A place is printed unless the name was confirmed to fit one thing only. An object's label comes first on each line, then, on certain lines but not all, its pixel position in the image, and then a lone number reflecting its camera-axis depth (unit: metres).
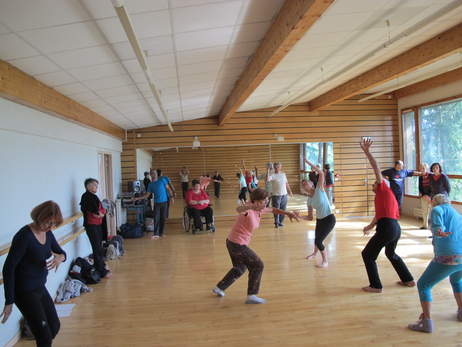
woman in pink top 3.72
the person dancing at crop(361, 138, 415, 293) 4.02
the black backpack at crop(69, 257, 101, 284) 4.97
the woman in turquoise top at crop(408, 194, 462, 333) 2.98
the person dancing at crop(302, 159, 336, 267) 5.02
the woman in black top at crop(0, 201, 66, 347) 2.34
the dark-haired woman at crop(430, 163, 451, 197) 6.63
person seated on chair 8.50
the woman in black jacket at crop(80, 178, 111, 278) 5.10
